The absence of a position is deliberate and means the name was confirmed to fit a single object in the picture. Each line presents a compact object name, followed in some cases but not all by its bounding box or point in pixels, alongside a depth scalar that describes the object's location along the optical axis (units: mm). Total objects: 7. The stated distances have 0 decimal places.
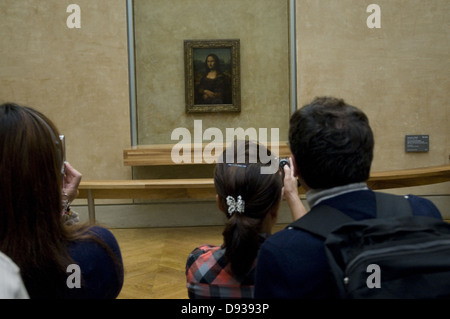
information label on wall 8719
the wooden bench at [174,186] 7270
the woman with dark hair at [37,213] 1641
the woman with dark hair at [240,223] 2252
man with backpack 1439
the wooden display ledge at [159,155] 7973
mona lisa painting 9102
